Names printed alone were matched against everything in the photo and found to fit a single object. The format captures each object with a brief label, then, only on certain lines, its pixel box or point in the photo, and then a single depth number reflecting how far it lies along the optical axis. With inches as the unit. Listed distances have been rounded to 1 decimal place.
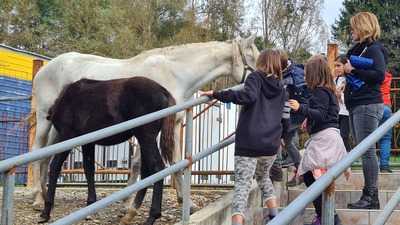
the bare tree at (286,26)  1061.8
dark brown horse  223.9
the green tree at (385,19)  1224.3
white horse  261.6
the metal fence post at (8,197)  124.2
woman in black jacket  215.6
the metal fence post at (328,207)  130.1
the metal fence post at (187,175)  204.7
